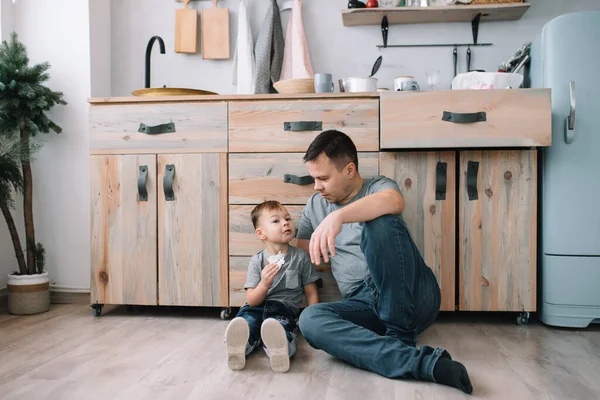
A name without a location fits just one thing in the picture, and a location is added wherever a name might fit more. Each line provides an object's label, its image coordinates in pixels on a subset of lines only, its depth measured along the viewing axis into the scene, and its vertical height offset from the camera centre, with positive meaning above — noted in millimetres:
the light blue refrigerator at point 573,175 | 1917 +25
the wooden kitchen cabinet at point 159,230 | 2104 -184
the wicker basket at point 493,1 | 2396 +818
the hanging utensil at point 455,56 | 2547 +610
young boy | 1764 -328
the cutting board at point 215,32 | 2668 +759
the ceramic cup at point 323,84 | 2137 +400
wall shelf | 2418 +789
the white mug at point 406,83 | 2199 +412
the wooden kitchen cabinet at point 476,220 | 1981 -140
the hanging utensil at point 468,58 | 2551 +596
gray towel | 2568 +641
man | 1389 -313
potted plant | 2180 +155
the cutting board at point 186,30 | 2680 +775
